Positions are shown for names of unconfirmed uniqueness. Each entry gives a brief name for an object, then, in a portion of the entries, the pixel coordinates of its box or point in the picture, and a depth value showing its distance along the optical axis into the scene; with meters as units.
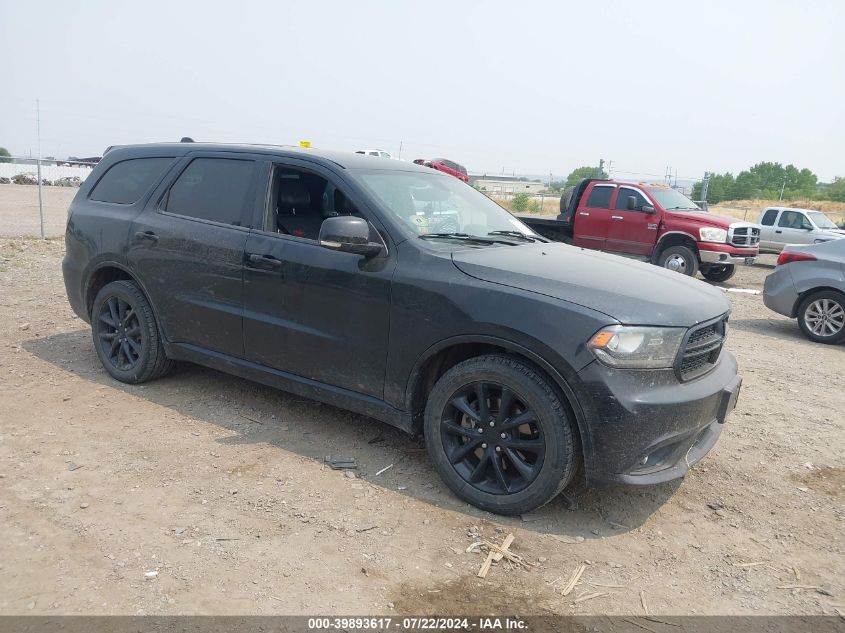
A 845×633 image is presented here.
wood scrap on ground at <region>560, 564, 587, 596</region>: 3.00
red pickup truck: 12.83
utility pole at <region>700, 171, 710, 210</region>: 23.05
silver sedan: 8.30
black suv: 3.32
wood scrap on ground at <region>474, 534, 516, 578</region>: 3.14
